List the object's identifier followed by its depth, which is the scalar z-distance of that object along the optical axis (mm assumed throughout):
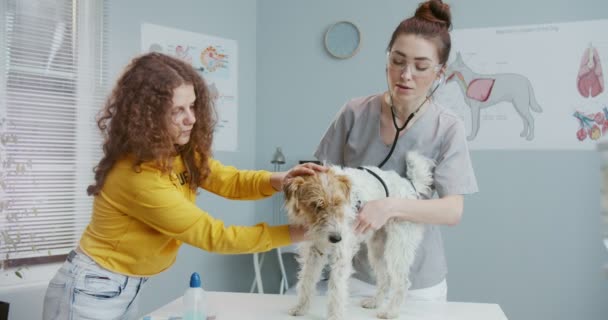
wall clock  3943
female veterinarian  1599
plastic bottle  1591
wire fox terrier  1475
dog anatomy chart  3498
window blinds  2871
